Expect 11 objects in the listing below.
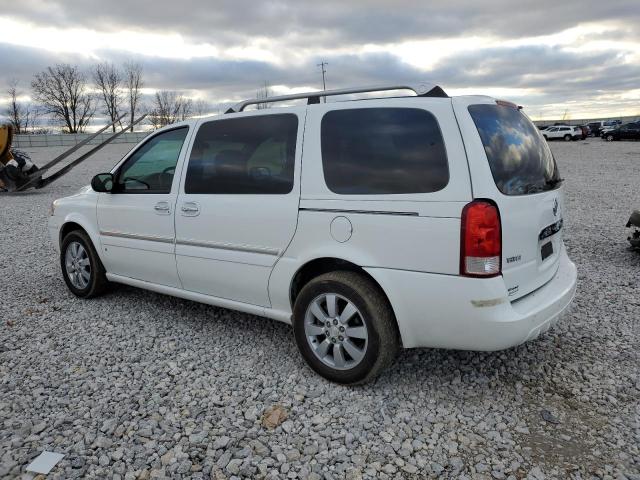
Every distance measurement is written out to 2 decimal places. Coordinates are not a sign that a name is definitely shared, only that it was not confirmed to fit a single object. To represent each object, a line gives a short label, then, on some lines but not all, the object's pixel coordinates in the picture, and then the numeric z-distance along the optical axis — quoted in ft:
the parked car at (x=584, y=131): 141.08
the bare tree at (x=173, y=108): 241.08
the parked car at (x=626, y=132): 121.08
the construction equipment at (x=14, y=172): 46.73
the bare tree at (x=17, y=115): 224.33
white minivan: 9.25
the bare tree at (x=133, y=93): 244.01
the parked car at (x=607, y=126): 133.85
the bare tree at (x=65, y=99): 218.59
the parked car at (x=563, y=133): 140.46
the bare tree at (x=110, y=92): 237.25
